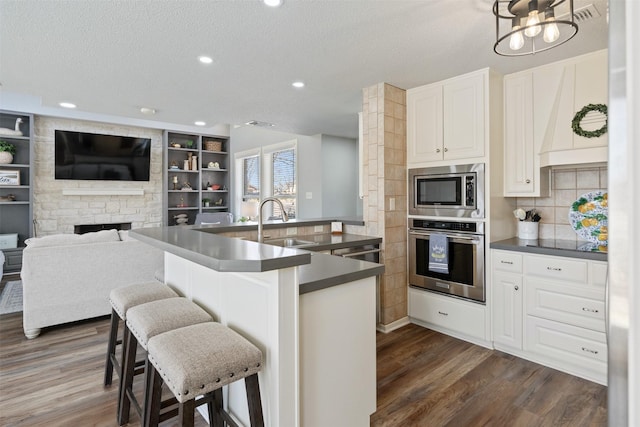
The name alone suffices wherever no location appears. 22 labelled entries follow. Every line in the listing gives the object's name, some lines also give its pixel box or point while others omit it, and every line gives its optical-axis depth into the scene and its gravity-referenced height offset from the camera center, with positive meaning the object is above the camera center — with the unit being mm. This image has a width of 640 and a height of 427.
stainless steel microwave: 2878 +178
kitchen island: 1333 -478
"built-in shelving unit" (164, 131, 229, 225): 7129 +820
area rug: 3723 -1002
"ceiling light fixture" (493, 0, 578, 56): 1556 +881
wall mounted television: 5957 +1020
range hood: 2475 +795
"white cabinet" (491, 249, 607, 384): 2324 -727
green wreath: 2441 +650
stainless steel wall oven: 2887 -423
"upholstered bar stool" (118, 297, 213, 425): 1571 -518
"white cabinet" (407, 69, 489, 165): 2846 +809
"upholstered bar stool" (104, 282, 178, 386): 1930 -496
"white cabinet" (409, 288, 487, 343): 2910 -925
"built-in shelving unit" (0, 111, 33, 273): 5422 +428
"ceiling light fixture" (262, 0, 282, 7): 1872 +1140
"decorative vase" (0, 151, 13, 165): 5277 +854
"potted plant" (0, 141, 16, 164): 5285 +940
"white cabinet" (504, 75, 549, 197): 2799 +544
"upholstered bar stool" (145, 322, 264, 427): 1181 -545
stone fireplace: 5844 +304
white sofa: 3037 -563
